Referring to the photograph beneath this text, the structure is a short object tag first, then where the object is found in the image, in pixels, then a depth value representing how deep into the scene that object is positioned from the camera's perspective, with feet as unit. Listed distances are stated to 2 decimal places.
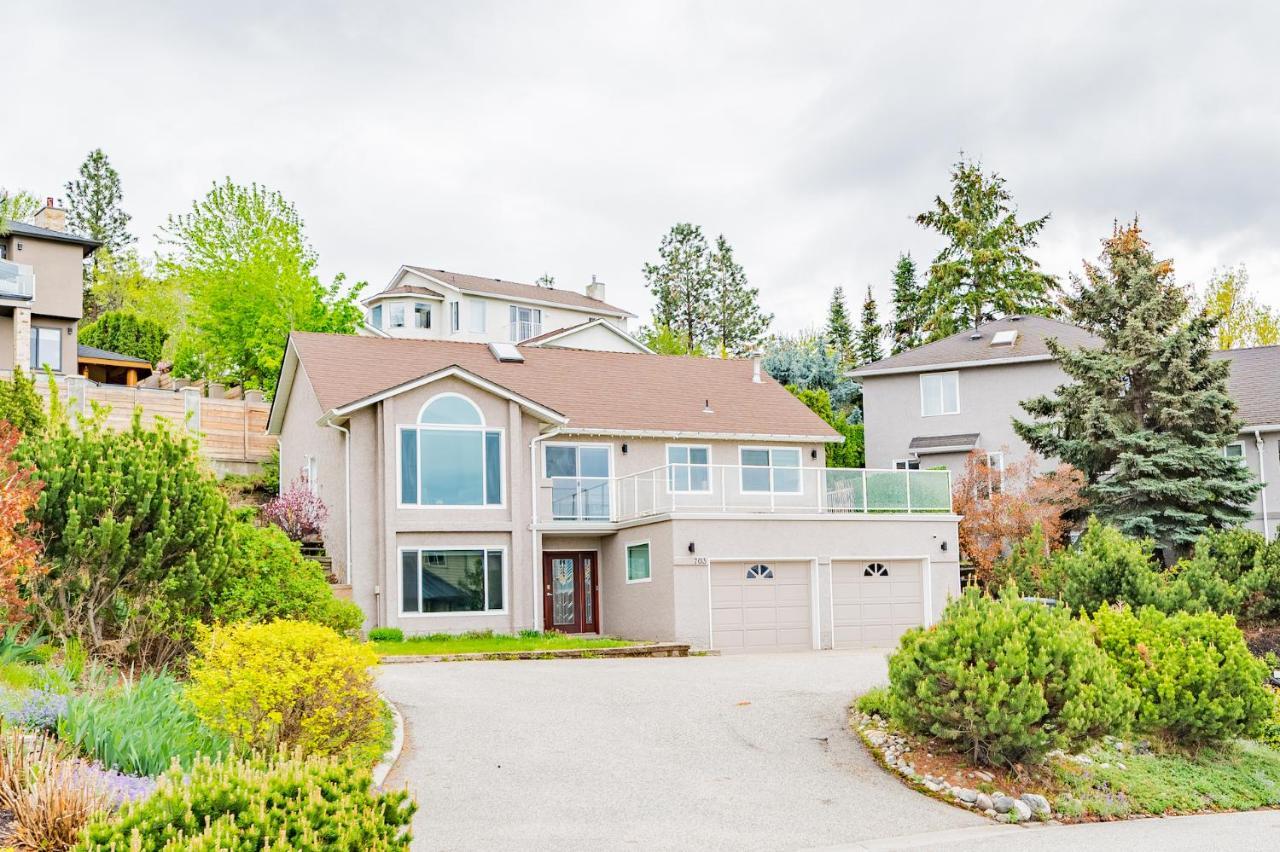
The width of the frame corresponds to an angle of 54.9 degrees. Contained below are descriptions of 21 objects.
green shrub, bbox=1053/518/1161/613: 60.70
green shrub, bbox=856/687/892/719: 46.65
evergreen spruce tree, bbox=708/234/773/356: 215.92
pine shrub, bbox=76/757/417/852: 20.35
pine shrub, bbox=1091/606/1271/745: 45.03
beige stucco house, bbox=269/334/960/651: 82.07
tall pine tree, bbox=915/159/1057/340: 173.47
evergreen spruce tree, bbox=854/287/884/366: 210.79
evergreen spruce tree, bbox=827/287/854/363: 214.69
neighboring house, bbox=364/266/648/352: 173.68
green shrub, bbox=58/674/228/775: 29.27
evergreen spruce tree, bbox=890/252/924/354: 203.92
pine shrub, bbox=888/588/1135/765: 39.47
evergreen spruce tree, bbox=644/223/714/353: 217.97
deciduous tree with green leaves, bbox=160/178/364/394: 144.77
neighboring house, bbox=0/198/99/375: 138.62
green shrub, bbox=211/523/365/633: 48.85
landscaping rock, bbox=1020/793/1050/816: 37.99
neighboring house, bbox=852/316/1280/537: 121.49
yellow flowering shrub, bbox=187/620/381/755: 32.91
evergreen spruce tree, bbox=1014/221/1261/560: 84.48
